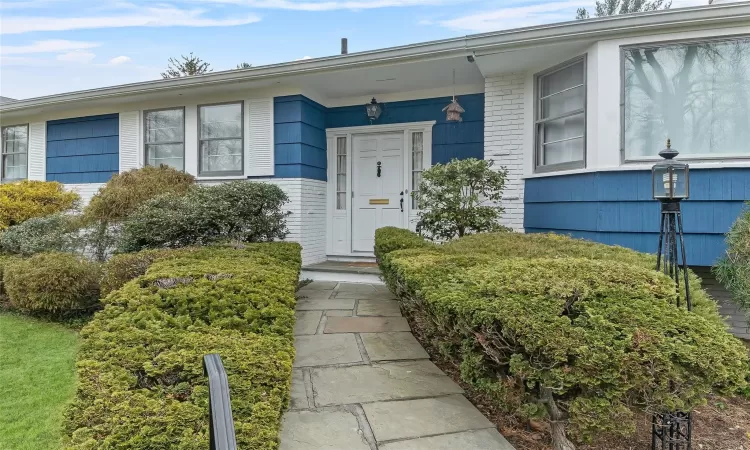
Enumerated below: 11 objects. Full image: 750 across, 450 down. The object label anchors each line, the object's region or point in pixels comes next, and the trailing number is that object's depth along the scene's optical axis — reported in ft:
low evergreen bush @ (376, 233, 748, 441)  5.77
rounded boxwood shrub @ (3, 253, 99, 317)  15.80
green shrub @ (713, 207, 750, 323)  11.74
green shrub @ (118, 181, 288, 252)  17.11
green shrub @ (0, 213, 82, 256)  19.43
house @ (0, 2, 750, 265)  14.12
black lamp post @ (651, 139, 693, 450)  7.32
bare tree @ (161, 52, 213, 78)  68.85
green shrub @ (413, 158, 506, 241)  17.51
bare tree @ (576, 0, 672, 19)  57.52
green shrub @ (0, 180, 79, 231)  23.65
